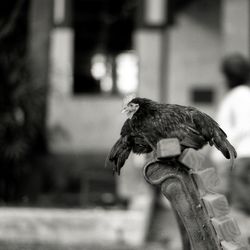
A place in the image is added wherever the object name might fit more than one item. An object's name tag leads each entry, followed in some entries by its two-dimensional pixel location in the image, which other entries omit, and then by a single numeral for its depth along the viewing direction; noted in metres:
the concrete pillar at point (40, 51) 16.78
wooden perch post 5.67
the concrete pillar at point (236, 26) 20.65
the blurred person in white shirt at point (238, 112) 11.26
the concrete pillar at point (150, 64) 17.61
